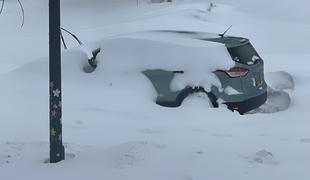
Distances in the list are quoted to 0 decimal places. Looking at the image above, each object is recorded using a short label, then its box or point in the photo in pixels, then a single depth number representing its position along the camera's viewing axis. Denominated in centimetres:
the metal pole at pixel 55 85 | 1091
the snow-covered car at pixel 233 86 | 1716
